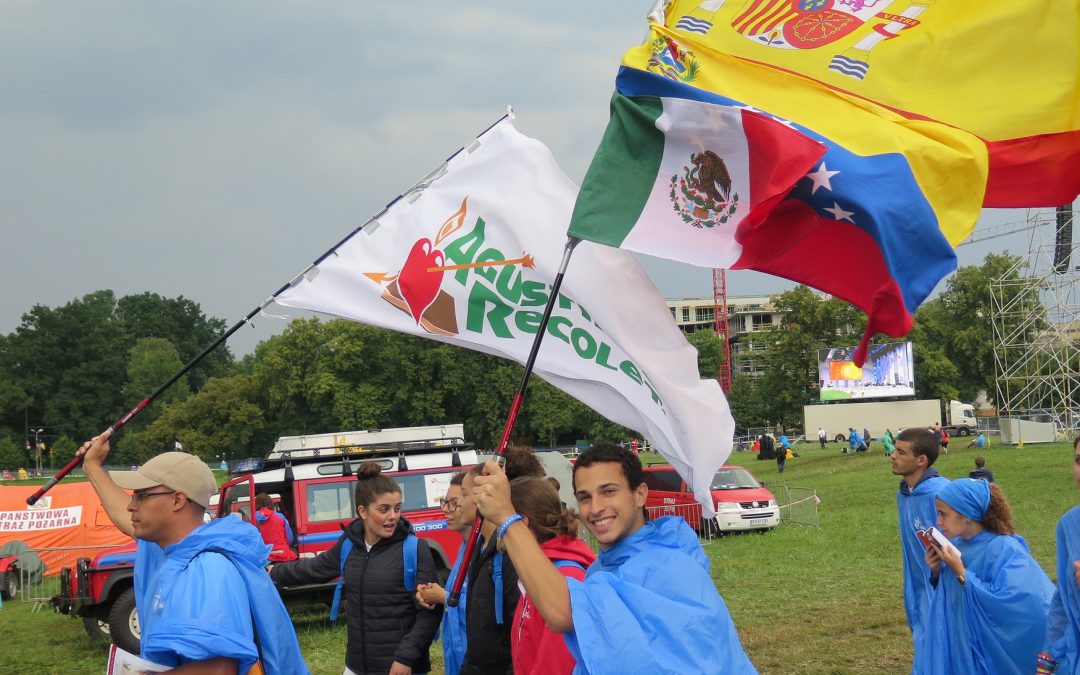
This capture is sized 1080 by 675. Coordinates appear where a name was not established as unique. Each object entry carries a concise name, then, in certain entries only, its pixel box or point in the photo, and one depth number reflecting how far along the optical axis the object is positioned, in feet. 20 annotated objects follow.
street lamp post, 280.72
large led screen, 203.21
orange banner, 65.21
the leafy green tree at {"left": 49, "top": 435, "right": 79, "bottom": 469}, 254.68
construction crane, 295.91
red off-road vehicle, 44.59
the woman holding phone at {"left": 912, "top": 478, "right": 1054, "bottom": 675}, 17.81
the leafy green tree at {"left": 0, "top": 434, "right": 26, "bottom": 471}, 268.17
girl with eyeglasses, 15.49
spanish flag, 16.38
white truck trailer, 207.21
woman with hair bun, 16.76
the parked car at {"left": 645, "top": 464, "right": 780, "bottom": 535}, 67.68
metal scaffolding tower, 155.12
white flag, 16.24
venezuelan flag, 14.43
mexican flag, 15.42
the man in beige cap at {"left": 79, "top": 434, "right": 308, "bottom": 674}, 10.41
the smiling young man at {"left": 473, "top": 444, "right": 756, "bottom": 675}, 8.97
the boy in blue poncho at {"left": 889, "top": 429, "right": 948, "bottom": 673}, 22.43
